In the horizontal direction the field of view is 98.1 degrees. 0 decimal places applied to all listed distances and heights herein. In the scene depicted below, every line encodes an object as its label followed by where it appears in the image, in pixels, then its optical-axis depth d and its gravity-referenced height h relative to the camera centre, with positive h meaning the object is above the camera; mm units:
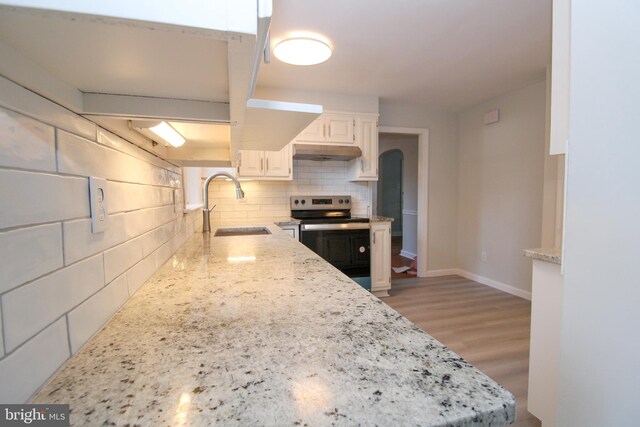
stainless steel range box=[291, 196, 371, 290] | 2973 -475
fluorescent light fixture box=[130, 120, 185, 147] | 706 +195
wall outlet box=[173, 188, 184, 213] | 1338 -9
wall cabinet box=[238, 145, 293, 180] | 3025 +379
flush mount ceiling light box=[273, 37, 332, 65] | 2158 +1186
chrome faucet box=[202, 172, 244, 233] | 1836 +7
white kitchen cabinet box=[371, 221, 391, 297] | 3229 -686
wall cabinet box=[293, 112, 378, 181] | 3210 +745
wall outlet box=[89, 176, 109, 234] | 525 -9
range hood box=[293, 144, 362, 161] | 2990 +513
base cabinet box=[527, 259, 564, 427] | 1253 -674
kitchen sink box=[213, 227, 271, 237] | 2198 -259
